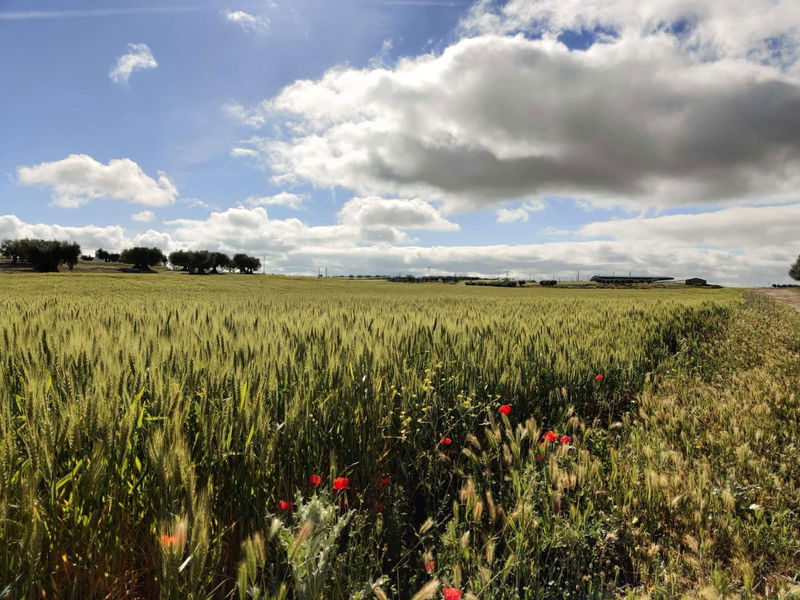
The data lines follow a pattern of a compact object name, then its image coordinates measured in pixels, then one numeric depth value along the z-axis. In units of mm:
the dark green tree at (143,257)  119375
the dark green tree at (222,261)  129413
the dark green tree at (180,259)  117000
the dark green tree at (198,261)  114056
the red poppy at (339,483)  2003
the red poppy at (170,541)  1360
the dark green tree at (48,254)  87000
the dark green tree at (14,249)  101975
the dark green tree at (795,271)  105344
